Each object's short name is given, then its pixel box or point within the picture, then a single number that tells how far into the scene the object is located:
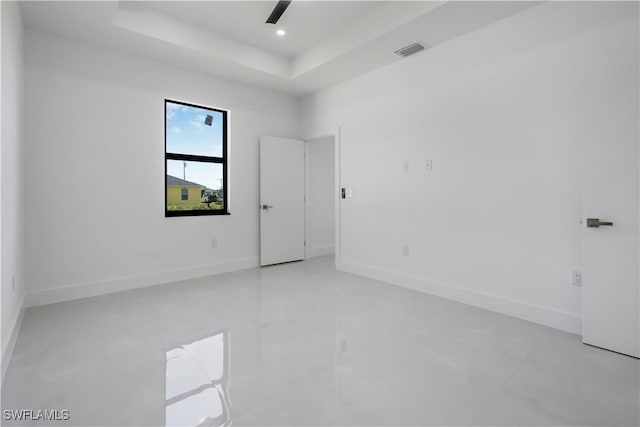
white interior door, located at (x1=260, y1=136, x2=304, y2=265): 4.93
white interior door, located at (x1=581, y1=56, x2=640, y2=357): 2.18
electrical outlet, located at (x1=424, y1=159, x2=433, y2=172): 3.56
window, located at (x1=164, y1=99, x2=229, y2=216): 4.16
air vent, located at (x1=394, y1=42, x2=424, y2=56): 3.36
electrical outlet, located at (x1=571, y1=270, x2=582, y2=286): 2.55
